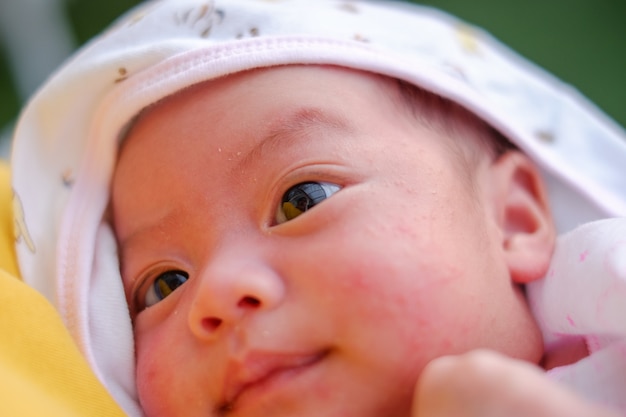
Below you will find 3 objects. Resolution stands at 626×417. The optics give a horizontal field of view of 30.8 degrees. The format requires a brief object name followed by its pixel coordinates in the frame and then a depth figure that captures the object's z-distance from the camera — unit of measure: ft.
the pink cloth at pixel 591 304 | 0.86
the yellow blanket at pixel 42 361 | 0.88
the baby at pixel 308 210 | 0.85
